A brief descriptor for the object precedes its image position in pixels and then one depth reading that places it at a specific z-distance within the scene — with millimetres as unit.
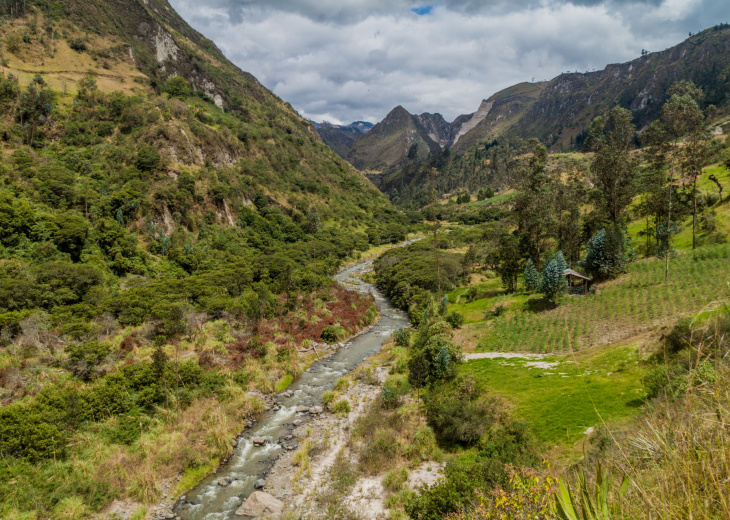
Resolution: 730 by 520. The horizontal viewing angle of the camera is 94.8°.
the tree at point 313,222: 88194
